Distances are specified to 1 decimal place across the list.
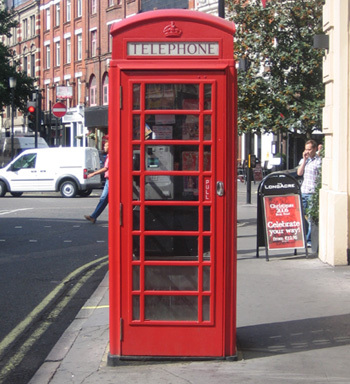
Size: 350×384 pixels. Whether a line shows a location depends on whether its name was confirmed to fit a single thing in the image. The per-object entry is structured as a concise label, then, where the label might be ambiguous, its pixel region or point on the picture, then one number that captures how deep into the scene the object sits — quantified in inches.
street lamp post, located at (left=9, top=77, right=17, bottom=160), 1457.9
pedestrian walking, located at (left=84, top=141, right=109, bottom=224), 614.1
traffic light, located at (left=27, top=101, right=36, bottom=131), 1226.0
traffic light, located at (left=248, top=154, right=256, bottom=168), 858.1
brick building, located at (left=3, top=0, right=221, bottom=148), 1886.8
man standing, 486.6
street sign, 1308.6
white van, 1080.8
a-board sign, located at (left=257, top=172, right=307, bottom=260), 431.5
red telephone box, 215.8
